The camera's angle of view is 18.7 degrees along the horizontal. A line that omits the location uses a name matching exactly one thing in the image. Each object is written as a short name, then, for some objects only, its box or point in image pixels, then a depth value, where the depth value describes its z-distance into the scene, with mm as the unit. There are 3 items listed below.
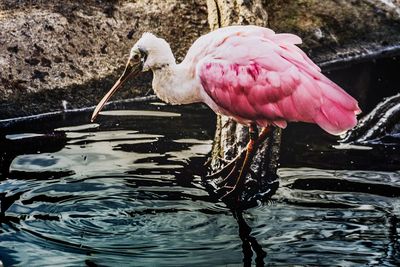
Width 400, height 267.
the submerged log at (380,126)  8807
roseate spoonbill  6675
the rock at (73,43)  9788
